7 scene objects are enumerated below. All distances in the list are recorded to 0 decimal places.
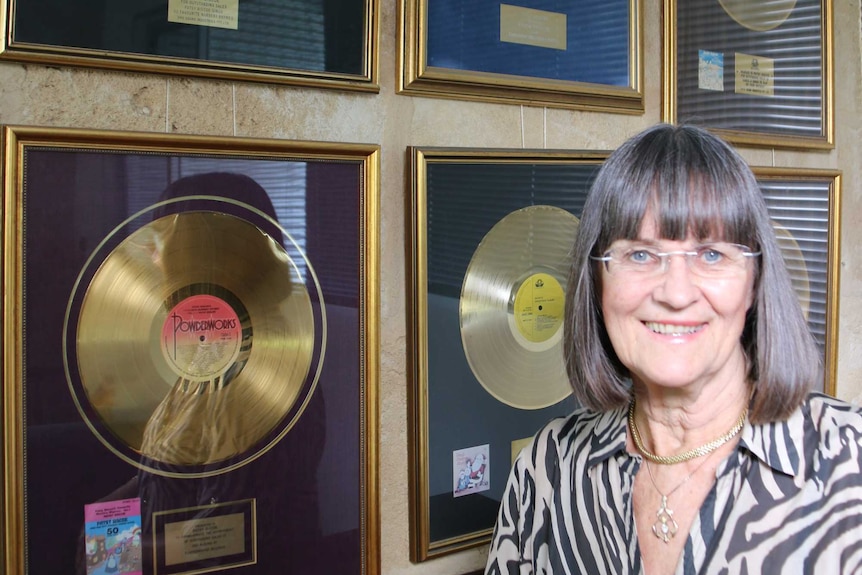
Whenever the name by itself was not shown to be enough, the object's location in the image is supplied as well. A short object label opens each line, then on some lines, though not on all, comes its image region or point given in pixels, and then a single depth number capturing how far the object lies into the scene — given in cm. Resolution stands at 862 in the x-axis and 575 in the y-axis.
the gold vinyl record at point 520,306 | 151
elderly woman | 105
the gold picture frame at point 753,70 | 179
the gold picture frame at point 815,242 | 201
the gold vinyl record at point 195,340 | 117
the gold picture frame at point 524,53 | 142
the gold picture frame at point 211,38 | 111
